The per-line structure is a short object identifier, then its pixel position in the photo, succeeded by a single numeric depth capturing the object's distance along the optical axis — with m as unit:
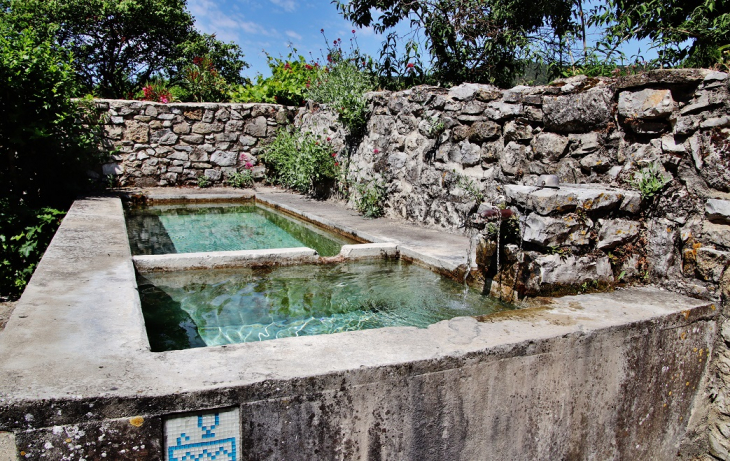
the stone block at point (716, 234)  2.37
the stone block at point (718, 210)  2.36
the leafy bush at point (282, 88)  9.19
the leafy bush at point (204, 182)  8.58
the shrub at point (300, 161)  7.10
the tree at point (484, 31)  6.80
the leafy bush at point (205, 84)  9.52
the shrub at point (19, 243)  3.86
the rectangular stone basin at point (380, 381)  1.33
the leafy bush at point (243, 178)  8.76
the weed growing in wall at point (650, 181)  2.68
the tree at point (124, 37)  18.52
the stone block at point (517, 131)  3.99
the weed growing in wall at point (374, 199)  5.72
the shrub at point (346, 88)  6.36
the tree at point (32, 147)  3.98
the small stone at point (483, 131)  4.31
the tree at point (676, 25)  4.75
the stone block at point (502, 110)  4.08
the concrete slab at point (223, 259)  3.27
